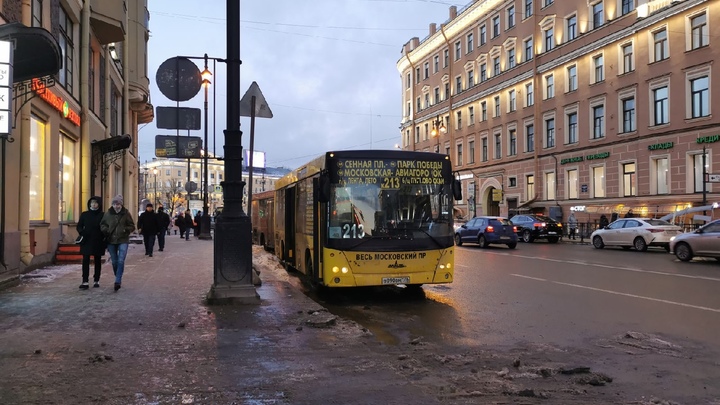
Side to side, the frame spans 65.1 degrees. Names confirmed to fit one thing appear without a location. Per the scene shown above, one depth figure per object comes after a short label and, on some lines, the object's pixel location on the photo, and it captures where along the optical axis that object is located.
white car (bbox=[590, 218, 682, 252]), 21.97
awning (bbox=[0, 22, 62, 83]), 8.45
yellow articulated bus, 9.66
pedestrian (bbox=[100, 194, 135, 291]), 9.95
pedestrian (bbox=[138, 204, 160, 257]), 17.34
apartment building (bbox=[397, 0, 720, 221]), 28.81
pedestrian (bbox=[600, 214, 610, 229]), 31.02
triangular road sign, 9.80
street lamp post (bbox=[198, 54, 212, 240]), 29.77
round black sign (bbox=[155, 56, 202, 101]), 9.58
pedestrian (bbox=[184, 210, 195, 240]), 28.85
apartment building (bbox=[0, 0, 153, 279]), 11.78
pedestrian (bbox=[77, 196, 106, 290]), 9.91
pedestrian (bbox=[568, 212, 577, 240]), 31.45
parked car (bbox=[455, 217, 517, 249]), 24.69
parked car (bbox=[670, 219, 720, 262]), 16.45
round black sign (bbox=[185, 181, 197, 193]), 36.74
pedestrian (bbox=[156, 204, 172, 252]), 19.42
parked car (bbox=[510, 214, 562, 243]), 28.92
